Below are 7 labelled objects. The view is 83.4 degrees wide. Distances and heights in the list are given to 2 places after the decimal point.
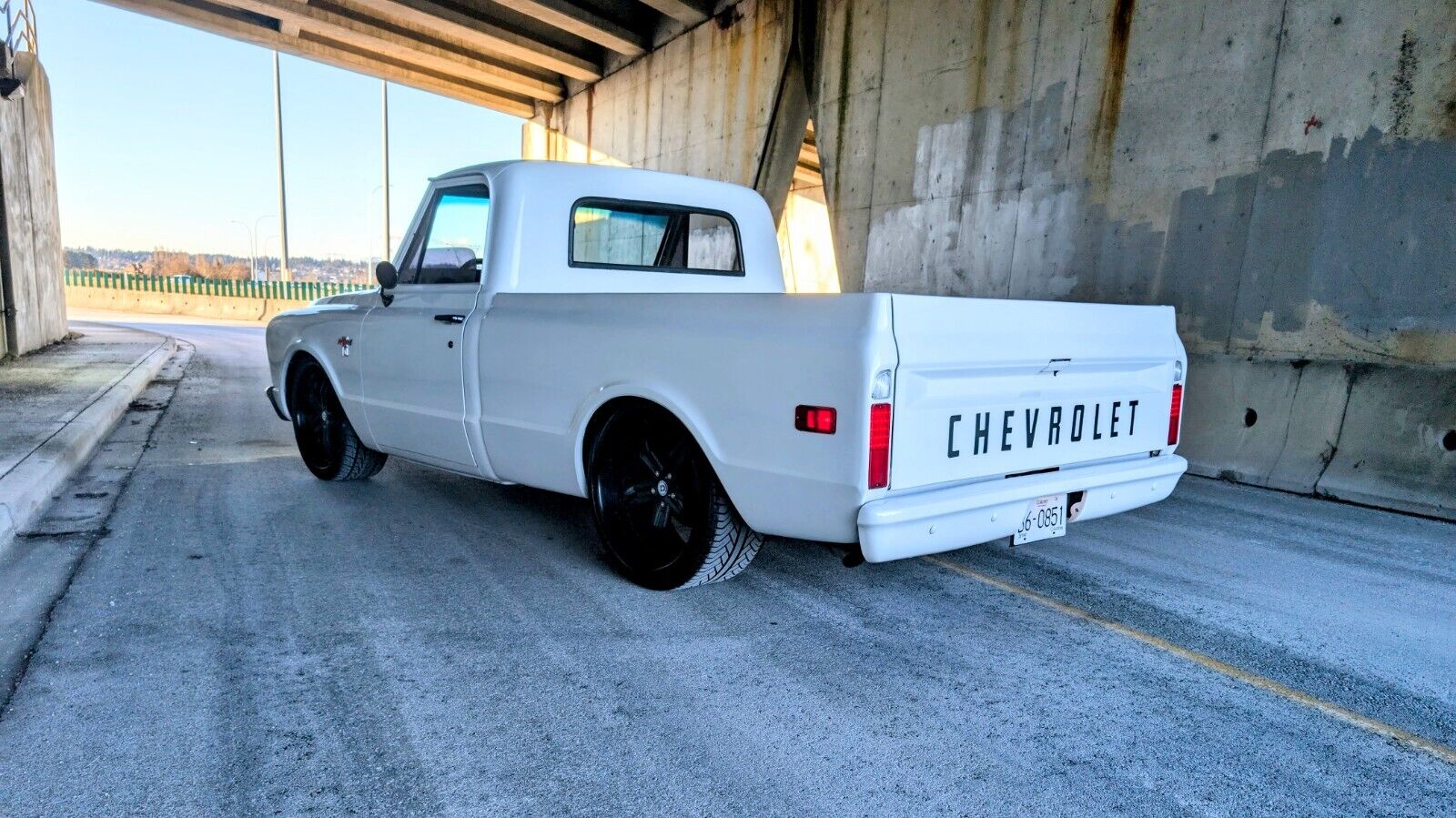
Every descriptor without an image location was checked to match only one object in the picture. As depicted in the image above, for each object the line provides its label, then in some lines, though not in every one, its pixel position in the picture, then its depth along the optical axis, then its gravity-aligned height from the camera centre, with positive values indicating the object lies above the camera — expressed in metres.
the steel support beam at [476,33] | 13.99 +4.68
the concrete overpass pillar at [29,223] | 10.81 +0.58
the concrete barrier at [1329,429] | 5.37 -0.70
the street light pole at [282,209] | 29.69 +2.45
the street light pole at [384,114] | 29.67 +6.04
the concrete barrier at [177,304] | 31.98 -1.34
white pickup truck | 2.79 -0.33
